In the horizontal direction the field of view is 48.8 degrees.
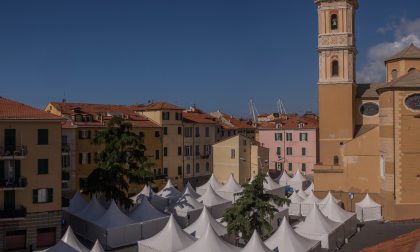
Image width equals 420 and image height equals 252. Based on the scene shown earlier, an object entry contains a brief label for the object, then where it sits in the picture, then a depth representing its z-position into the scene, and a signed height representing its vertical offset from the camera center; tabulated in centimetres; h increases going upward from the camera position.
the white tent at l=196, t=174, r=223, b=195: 4471 -572
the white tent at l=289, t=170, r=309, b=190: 4966 -598
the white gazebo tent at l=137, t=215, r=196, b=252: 2392 -598
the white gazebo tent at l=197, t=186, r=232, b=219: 3616 -601
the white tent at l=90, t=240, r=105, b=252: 2136 -558
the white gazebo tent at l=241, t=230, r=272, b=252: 2052 -530
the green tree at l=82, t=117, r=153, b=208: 3161 -248
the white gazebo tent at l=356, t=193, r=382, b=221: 3644 -678
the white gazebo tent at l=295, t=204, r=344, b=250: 2699 -619
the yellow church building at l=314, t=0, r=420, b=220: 3581 +5
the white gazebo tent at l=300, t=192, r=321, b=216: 3778 -636
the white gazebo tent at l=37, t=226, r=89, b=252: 2190 -569
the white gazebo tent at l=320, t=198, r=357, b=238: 3117 -615
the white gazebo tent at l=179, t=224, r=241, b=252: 2133 -547
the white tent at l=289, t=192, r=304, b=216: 3812 -658
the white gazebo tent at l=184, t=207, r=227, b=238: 2744 -596
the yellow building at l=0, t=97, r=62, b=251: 2812 -313
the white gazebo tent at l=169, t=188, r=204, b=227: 3363 -606
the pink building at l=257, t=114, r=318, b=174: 6244 -230
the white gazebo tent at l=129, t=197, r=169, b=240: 3042 -612
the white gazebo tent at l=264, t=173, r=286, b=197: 4250 -572
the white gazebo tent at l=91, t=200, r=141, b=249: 2839 -639
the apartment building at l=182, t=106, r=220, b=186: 5588 -248
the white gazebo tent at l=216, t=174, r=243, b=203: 4203 -575
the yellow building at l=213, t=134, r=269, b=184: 5675 -390
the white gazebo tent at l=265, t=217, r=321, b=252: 2272 -576
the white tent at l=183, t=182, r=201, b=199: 3781 -541
